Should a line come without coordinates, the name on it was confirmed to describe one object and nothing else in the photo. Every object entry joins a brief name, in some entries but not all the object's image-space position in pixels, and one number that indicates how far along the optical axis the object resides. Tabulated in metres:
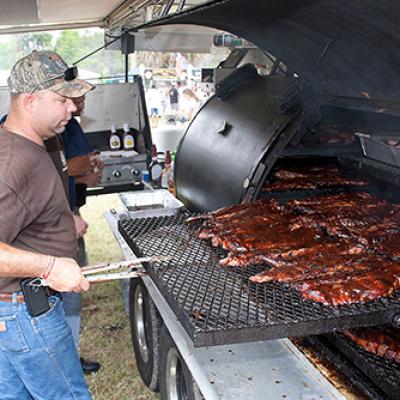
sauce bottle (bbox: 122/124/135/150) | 6.46
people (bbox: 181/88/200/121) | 14.85
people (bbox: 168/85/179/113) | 15.35
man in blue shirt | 4.04
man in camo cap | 2.35
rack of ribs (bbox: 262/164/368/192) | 3.65
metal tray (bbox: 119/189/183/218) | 4.42
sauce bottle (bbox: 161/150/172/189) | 5.51
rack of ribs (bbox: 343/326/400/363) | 1.96
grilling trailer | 1.90
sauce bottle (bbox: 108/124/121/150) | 6.40
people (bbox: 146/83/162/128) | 16.17
